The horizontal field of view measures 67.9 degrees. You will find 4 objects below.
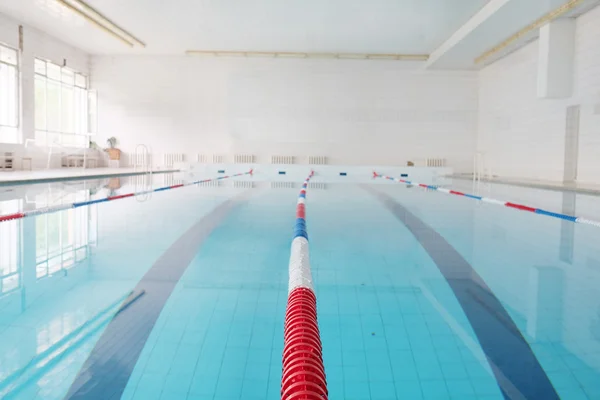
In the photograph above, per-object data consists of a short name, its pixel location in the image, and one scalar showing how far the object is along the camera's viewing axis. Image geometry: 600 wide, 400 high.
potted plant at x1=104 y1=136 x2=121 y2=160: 13.41
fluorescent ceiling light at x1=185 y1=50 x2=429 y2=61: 12.97
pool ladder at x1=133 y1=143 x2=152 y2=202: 6.05
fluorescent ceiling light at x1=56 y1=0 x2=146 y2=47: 8.84
